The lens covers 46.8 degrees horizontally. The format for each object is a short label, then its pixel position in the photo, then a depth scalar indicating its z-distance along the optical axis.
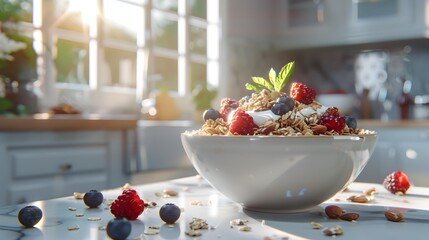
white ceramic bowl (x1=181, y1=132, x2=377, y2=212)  0.70
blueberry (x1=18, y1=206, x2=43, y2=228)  0.67
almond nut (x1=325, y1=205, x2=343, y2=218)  0.73
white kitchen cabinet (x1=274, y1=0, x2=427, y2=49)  3.02
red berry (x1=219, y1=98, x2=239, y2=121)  0.87
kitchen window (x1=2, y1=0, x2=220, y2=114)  2.35
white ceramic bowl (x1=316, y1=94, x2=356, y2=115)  3.26
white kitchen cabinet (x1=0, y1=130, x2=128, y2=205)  1.71
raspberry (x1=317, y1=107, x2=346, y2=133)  0.76
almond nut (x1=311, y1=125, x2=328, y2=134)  0.75
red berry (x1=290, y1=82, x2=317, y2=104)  0.84
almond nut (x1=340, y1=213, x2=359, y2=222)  0.72
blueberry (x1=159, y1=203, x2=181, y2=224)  0.69
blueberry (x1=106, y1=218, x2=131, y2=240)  0.58
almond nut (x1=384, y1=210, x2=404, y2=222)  0.71
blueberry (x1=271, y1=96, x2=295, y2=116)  0.77
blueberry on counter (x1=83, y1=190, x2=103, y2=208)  0.83
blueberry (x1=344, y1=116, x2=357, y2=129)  0.81
